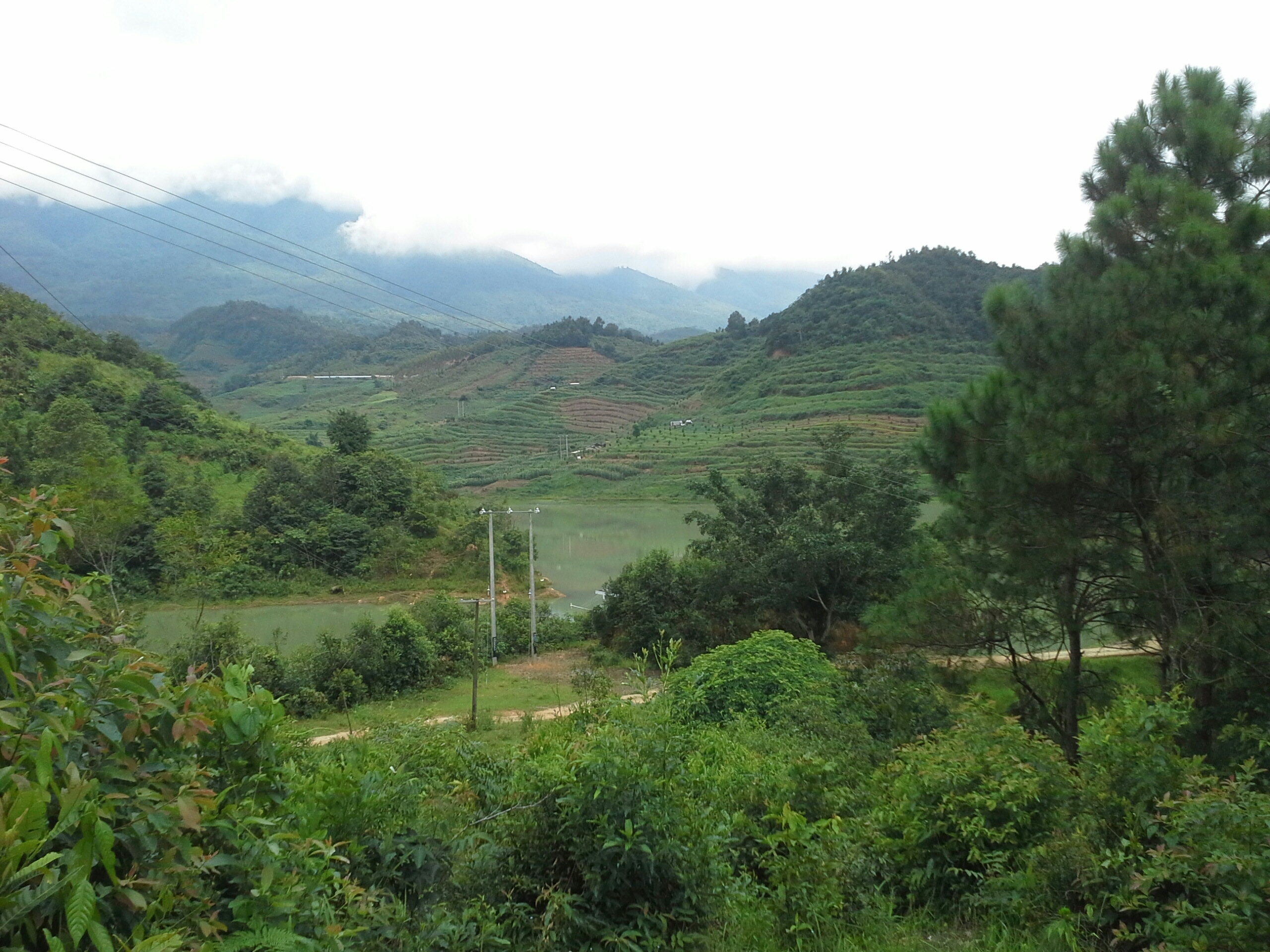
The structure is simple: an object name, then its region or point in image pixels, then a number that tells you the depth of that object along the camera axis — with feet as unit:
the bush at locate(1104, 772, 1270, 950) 6.83
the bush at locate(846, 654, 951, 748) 22.16
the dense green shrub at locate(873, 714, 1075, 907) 10.26
